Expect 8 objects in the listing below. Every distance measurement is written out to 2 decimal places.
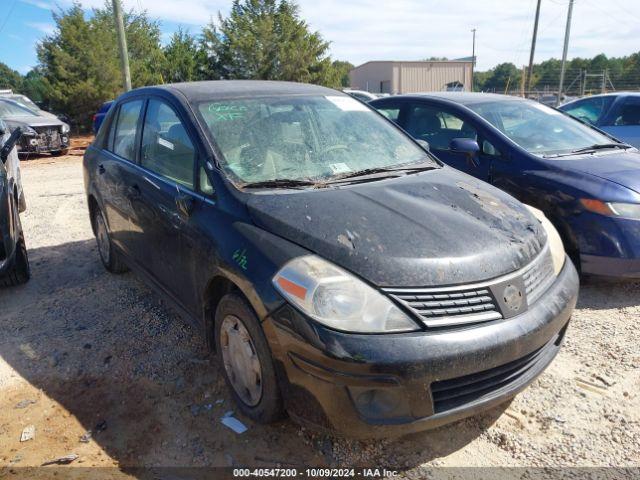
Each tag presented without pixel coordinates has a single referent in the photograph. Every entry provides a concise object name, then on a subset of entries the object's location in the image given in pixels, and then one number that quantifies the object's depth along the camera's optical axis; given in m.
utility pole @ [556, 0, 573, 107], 23.39
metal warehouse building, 41.91
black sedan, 2.06
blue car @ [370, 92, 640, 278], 3.93
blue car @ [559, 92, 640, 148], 7.57
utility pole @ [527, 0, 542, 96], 28.66
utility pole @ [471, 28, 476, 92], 42.38
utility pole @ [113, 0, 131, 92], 13.73
